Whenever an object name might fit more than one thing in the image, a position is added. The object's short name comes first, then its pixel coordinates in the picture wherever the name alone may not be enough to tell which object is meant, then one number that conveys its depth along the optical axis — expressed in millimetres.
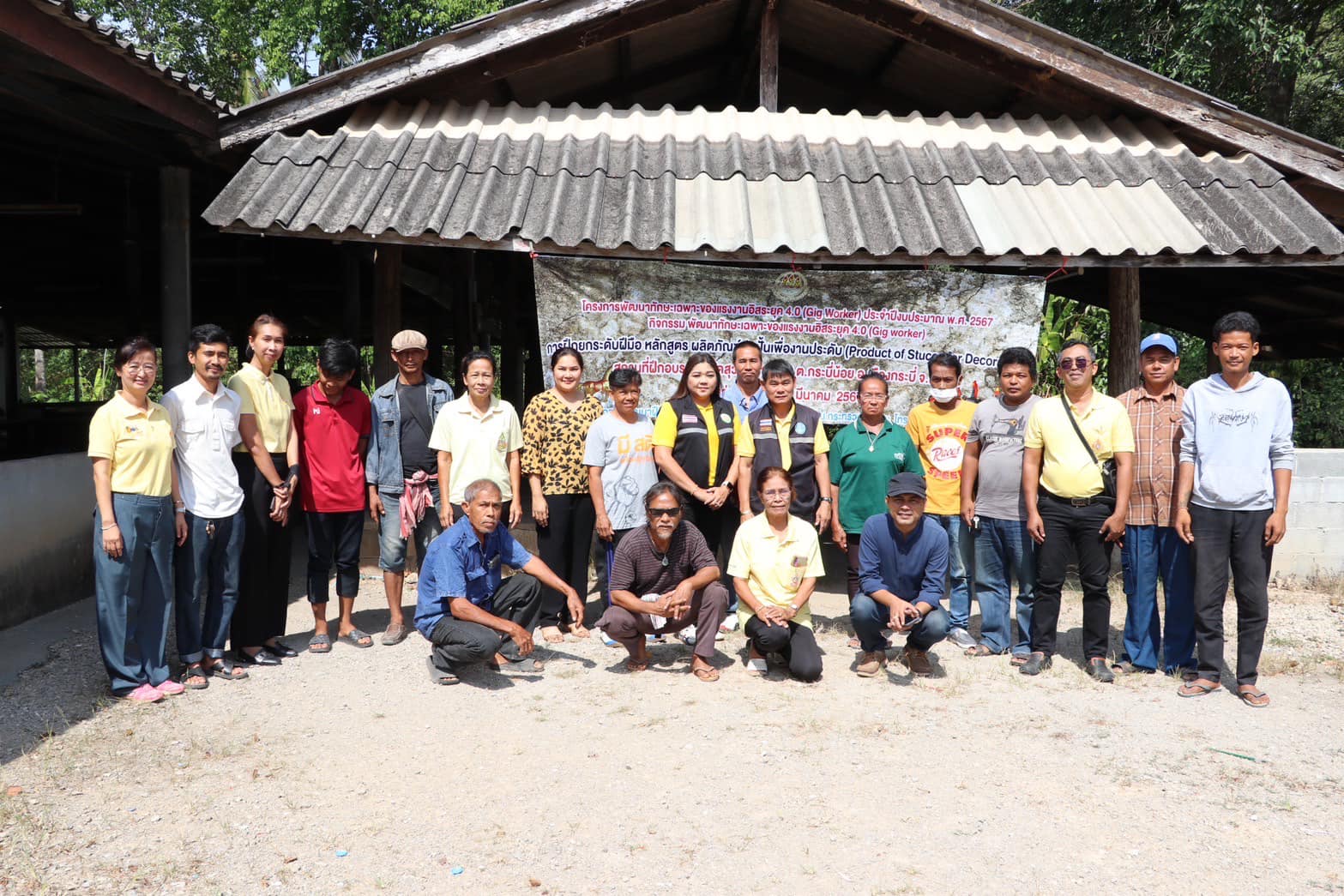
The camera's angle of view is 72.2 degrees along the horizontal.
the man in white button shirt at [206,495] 4422
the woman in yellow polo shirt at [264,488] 4672
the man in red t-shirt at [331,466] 4996
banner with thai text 6234
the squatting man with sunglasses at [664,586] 4609
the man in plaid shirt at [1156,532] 4695
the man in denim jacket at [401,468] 5223
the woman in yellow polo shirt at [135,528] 4094
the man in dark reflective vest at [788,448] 5223
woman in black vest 5180
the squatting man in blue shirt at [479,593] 4512
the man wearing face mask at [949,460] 5375
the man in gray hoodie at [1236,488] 4387
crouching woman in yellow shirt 4652
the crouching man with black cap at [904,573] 4645
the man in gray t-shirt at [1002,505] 4973
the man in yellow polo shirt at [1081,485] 4672
